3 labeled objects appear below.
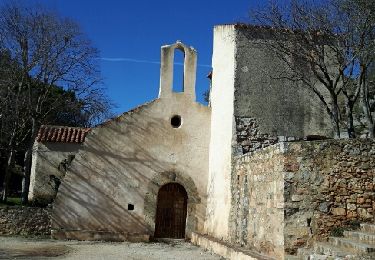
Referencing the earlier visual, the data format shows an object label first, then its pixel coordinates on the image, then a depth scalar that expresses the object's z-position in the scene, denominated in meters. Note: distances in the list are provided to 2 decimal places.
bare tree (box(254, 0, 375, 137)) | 10.75
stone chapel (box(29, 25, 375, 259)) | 7.70
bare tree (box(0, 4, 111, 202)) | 16.89
